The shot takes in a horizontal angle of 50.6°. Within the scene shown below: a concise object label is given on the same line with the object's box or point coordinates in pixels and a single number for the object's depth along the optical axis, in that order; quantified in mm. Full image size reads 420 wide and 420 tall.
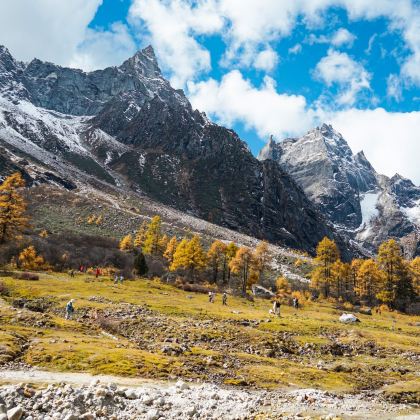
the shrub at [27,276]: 59750
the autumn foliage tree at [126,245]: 108500
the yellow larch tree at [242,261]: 87500
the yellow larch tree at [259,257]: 90788
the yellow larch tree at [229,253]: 100812
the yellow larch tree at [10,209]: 69625
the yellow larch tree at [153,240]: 112562
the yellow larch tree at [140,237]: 123906
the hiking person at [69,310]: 37947
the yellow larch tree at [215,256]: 100381
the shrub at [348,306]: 76119
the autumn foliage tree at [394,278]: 85000
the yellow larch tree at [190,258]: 91125
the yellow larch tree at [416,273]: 90188
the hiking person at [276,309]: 51672
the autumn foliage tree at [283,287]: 94856
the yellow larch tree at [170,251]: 107300
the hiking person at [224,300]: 60188
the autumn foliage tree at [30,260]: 72731
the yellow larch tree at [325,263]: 92625
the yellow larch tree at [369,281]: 89388
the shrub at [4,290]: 47084
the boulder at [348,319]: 54294
